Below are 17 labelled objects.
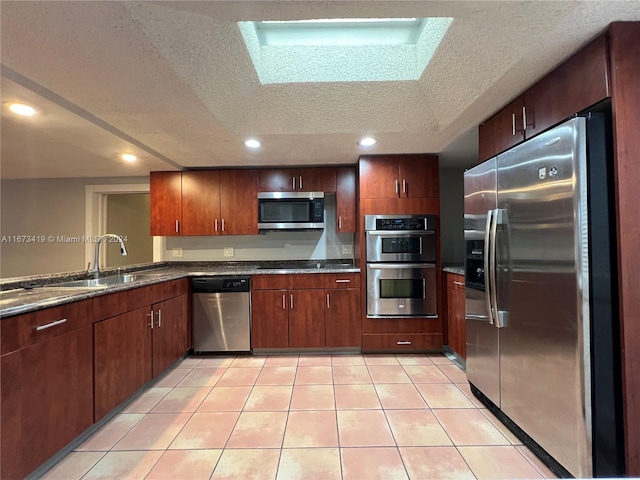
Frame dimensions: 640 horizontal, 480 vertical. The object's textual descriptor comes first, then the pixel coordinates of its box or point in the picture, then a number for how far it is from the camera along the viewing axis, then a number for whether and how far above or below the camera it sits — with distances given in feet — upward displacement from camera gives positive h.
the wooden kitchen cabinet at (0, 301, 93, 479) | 4.25 -2.21
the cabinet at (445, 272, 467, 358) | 8.62 -2.17
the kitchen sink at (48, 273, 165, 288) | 7.62 -0.89
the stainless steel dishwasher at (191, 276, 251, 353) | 10.11 -2.36
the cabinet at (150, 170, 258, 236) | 11.06 +1.66
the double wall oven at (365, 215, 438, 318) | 9.95 -0.76
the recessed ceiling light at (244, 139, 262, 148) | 8.28 +2.91
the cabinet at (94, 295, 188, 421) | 6.00 -2.43
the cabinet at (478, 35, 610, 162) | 4.27 +2.41
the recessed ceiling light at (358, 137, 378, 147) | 8.34 +2.94
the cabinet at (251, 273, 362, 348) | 10.12 -2.47
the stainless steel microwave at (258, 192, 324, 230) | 10.91 +1.28
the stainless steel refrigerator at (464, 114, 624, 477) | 4.20 -0.89
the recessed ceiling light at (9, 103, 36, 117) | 5.95 +2.90
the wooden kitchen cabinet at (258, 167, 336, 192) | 10.98 +2.41
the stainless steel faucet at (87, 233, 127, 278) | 8.53 -0.40
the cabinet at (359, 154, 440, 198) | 10.02 +2.28
